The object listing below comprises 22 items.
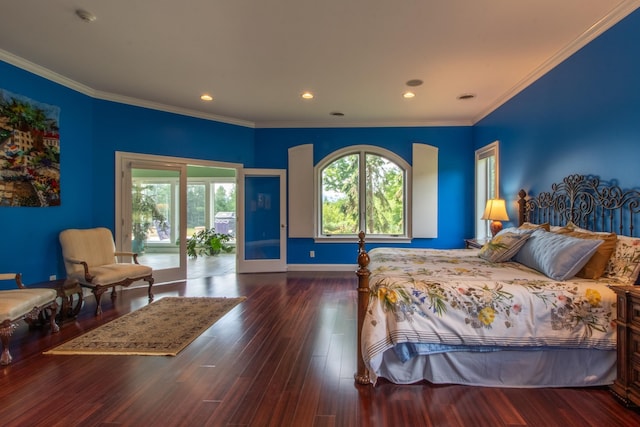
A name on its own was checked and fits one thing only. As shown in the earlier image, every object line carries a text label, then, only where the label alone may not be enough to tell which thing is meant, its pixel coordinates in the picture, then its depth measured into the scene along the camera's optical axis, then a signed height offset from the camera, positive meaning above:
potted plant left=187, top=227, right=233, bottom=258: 8.51 -0.75
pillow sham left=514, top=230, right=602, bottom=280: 2.41 -0.29
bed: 2.18 -0.68
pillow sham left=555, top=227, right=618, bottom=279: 2.44 -0.31
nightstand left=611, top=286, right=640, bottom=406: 1.97 -0.75
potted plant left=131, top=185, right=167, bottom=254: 5.18 -0.02
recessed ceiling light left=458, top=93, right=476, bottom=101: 4.71 +1.64
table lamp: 4.52 +0.04
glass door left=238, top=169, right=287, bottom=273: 6.28 -0.14
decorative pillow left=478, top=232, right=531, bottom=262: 3.15 -0.30
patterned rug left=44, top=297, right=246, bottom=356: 2.88 -1.11
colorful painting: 3.62 +0.69
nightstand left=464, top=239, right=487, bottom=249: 4.71 -0.41
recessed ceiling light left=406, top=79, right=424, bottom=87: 4.20 +1.63
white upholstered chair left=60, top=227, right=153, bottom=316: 3.91 -0.60
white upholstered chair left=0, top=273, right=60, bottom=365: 2.62 -0.77
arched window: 6.37 +0.40
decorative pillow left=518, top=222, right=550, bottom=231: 3.31 -0.12
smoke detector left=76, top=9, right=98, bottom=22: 2.75 +1.61
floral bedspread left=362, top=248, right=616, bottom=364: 2.17 -0.65
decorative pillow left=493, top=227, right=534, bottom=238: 3.23 -0.15
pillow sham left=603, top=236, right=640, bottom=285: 2.27 -0.32
